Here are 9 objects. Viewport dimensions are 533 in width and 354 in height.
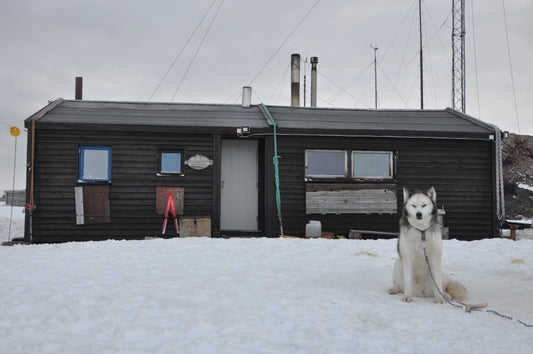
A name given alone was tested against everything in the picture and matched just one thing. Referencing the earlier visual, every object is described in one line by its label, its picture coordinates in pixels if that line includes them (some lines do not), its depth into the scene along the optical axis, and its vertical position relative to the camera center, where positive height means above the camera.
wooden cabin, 10.70 +0.67
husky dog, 4.42 -0.55
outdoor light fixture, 10.88 +1.76
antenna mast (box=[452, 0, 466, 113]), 22.80 +8.38
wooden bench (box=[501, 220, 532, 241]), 11.75 -0.76
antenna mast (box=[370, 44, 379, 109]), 29.50 +8.32
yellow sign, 10.71 +1.64
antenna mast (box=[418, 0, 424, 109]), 26.60 +7.93
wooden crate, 10.64 -0.79
